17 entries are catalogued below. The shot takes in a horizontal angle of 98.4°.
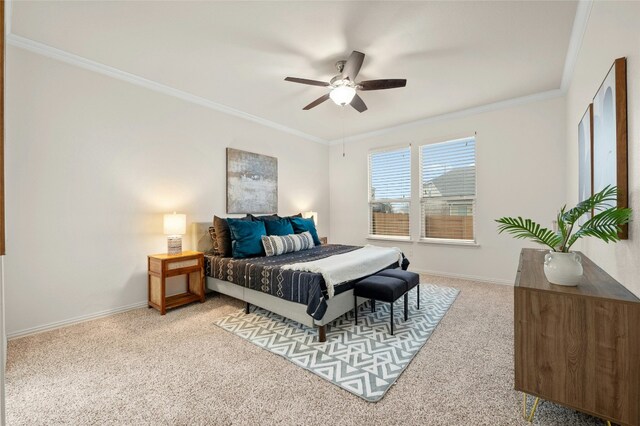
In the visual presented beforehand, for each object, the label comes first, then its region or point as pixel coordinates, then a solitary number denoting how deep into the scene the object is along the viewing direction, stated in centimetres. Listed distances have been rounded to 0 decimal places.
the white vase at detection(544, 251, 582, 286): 143
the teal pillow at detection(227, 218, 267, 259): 346
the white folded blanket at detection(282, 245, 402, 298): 255
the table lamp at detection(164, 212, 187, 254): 326
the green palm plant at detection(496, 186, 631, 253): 132
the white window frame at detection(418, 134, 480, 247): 436
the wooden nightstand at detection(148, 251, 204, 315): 306
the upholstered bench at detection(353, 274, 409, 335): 255
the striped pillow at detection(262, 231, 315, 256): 360
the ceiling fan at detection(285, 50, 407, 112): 266
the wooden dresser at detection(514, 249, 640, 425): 123
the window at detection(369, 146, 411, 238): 513
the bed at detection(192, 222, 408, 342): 244
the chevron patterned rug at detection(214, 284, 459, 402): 193
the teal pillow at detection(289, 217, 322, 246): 444
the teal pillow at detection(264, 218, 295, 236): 401
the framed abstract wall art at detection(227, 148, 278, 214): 430
